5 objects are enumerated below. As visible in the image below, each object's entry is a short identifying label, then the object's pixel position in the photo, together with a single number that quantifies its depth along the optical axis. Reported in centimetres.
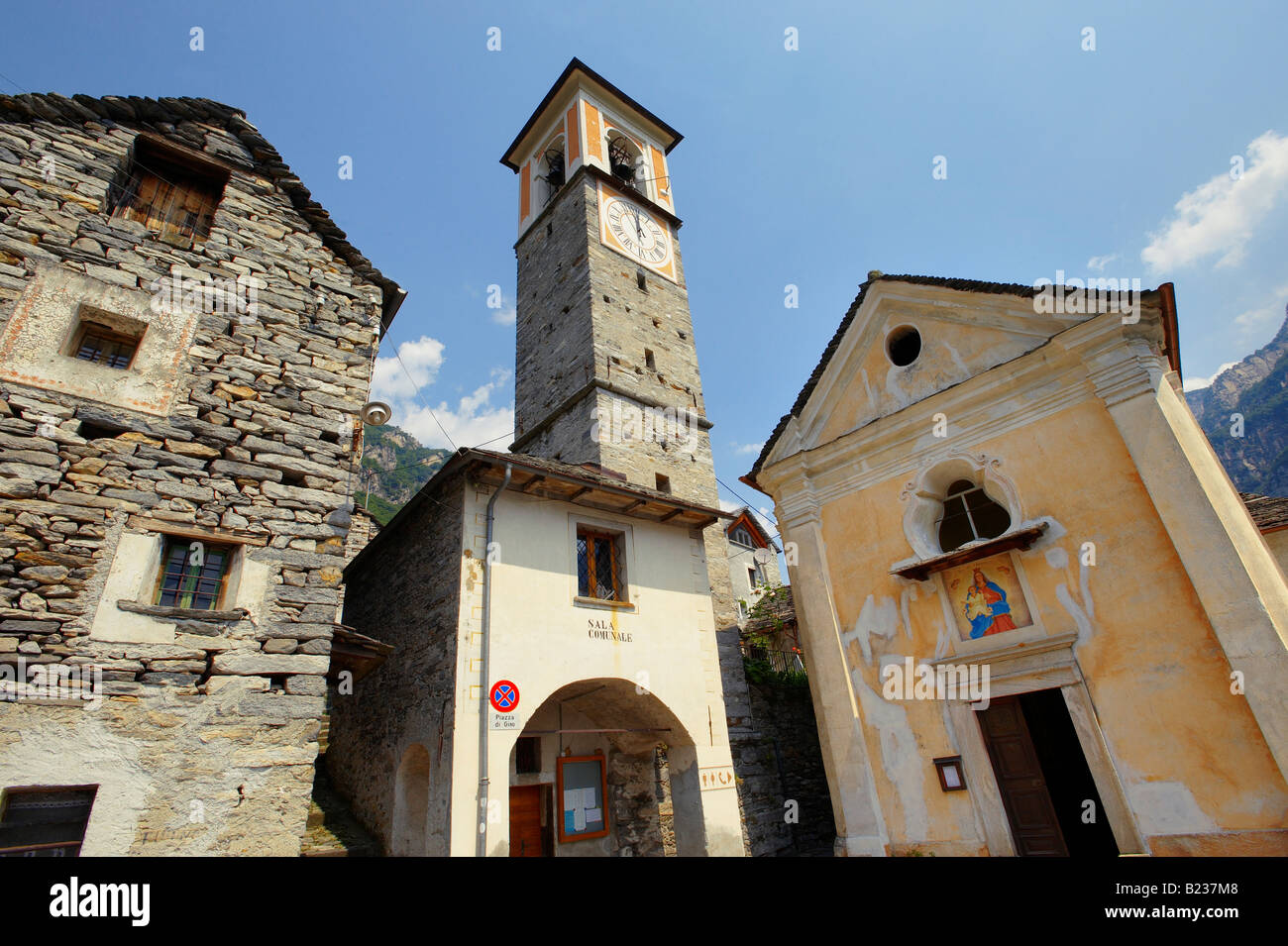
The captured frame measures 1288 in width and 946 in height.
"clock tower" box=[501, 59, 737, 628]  1620
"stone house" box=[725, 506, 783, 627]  2711
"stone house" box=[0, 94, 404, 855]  518
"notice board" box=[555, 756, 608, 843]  1074
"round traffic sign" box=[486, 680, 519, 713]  855
